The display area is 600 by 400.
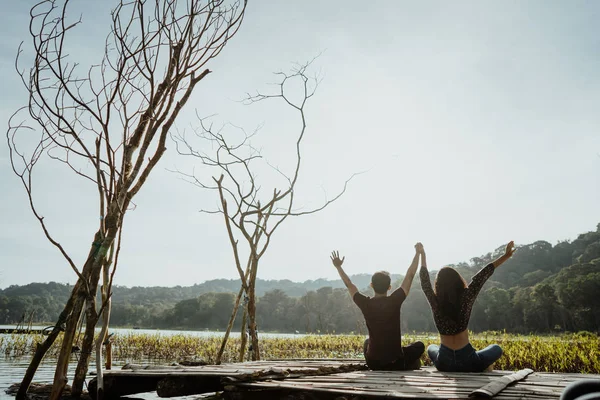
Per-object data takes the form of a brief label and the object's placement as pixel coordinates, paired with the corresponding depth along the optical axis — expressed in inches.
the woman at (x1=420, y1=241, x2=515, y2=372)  190.5
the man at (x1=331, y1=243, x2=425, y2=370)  203.2
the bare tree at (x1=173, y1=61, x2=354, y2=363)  352.1
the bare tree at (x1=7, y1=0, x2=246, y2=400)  160.2
